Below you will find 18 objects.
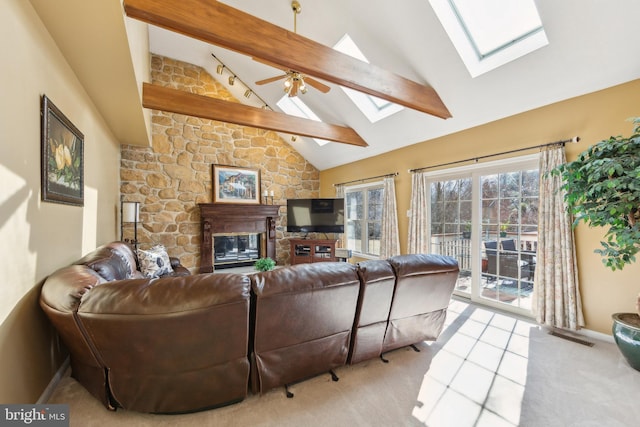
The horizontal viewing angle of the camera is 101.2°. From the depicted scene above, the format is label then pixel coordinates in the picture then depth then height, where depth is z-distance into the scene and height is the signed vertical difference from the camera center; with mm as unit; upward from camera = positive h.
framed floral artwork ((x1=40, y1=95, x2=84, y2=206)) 1780 +444
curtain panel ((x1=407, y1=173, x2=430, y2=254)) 4238 -23
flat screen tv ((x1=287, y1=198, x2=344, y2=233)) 5953 -14
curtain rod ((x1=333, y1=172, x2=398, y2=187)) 4834 +750
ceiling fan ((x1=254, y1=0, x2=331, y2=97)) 3003 +1599
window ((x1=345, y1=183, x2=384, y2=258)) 5520 -83
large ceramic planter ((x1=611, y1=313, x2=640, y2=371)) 2002 -959
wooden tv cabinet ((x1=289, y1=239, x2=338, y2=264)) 5926 -824
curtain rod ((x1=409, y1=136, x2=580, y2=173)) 2699 +766
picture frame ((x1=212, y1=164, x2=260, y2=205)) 5668 +667
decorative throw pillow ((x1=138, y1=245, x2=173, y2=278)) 3319 -643
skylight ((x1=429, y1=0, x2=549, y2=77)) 2498 +1882
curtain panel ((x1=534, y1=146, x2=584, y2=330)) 2684 -472
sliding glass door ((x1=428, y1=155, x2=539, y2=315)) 3184 -168
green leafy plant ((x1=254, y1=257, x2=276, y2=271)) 3988 -777
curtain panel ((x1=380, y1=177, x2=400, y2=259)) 4754 -143
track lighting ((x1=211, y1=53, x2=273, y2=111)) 4825 +2688
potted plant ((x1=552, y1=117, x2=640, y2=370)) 1906 +145
